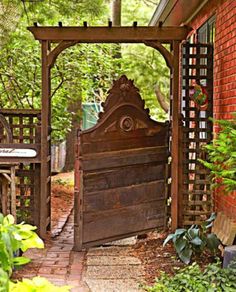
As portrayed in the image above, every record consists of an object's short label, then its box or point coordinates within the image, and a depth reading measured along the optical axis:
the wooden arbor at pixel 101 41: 6.69
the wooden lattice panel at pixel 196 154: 7.00
